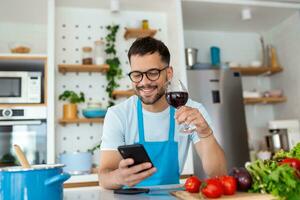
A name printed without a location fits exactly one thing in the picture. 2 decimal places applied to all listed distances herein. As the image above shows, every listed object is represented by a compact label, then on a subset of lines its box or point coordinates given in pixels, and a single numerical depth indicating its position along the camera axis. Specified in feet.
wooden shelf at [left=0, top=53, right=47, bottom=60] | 8.47
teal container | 11.39
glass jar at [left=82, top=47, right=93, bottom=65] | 9.55
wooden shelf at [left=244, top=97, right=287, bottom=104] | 11.15
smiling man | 4.74
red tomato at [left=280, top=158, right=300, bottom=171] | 2.90
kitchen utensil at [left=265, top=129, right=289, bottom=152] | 10.38
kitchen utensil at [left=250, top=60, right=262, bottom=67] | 11.66
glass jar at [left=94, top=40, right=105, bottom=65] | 9.68
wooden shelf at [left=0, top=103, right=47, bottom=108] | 8.12
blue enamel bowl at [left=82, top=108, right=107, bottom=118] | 9.21
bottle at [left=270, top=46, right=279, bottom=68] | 11.80
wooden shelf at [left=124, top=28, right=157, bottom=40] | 9.83
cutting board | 2.68
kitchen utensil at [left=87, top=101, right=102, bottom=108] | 9.36
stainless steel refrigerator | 9.52
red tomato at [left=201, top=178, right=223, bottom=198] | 2.79
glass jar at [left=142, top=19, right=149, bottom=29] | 10.11
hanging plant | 9.89
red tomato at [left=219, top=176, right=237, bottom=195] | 2.91
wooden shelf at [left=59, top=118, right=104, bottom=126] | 9.05
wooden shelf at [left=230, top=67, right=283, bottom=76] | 11.30
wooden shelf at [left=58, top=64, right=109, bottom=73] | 9.13
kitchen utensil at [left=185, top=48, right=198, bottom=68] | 10.12
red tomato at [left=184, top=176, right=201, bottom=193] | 3.14
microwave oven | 8.21
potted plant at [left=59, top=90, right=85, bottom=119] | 9.18
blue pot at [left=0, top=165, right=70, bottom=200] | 2.32
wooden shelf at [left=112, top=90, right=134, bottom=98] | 9.48
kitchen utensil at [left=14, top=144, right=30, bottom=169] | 2.43
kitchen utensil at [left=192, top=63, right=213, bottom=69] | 10.12
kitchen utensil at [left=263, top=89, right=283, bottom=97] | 11.71
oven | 8.16
